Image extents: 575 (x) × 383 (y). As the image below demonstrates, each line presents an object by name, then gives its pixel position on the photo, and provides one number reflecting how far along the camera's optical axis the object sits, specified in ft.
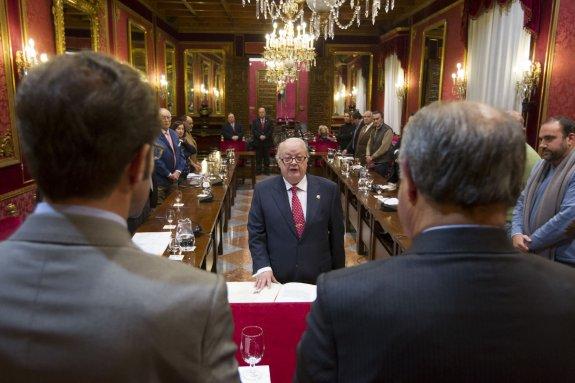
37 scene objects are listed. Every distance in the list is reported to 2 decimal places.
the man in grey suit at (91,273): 2.30
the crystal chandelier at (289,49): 26.94
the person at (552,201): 9.47
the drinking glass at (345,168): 21.78
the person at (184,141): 24.08
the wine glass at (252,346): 4.78
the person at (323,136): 37.32
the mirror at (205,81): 44.44
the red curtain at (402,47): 36.04
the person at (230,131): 37.65
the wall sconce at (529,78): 18.30
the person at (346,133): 35.99
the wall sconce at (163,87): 35.75
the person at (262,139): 39.24
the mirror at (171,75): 40.67
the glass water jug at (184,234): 9.33
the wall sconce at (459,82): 25.76
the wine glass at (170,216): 11.36
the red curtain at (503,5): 18.16
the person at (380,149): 24.26
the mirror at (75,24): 19.30
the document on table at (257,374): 4.90
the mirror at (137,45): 29.58
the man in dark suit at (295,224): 9.29
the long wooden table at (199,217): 9.98
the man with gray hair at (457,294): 2.67
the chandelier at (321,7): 16.24
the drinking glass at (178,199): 13.78
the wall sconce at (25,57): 16.02
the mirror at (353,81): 45.77
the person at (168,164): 18.26
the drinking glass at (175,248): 9.34
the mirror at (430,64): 32.50
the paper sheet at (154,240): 9.06
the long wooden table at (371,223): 12.01
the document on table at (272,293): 6.66
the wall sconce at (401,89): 35.58
